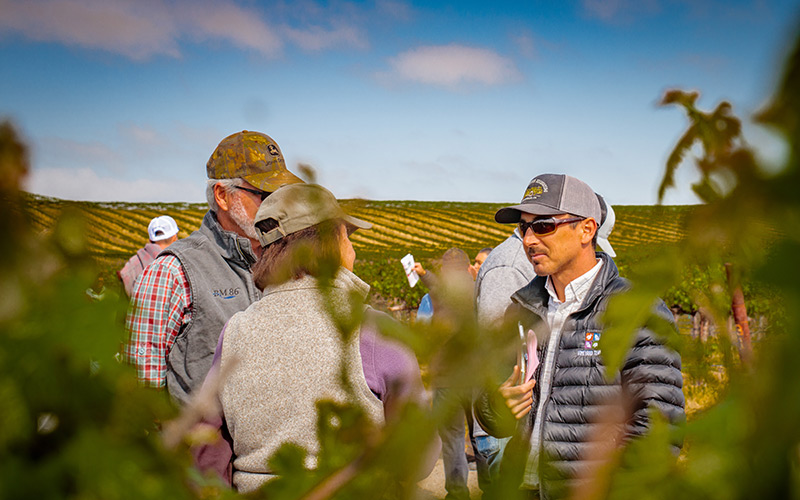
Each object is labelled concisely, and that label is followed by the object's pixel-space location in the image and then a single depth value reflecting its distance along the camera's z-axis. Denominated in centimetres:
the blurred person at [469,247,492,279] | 660
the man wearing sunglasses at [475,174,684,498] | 255
